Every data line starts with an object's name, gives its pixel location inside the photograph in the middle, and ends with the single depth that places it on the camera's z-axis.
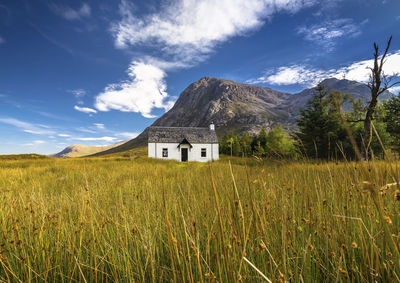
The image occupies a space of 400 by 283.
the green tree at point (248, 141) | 33.57
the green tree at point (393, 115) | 23.33
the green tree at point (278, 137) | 32.38
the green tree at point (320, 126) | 17.06
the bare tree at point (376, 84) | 10.43
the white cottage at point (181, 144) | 30.34
